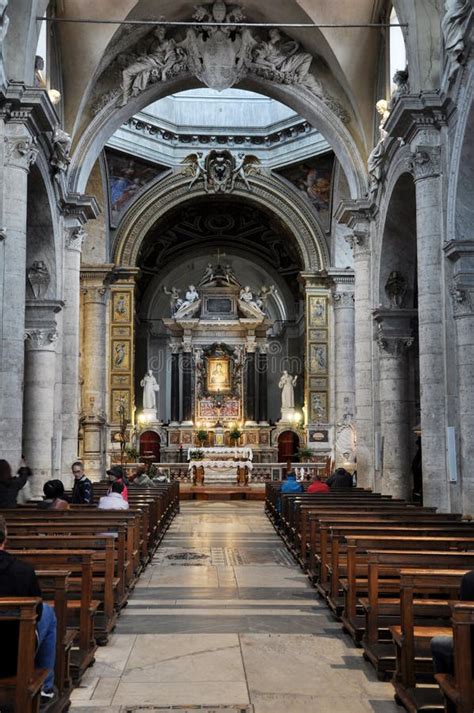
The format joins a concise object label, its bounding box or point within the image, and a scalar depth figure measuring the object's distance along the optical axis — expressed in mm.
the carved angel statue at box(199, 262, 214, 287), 35469
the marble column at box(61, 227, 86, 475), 18281
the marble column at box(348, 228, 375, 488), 18516
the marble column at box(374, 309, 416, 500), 16859
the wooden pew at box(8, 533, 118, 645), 6852
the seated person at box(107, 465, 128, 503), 12266
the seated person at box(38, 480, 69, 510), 10297
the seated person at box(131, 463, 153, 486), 18856
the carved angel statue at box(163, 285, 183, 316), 34906
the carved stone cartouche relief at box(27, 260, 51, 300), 17078
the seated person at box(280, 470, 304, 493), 16297
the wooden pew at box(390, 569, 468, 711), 5116
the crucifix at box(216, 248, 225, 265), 36906
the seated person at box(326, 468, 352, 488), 16281
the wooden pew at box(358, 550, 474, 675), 5883
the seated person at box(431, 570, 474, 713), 4457
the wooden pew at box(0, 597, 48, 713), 4020
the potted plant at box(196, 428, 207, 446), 32569
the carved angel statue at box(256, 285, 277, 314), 35062
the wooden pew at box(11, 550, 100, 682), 5957
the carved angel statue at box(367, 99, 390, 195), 16656
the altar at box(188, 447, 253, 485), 26328
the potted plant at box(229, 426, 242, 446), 32531
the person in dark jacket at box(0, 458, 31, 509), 9789
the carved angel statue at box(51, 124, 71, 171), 16156
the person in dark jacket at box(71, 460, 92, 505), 11805
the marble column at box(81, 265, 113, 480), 27717
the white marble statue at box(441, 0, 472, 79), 11469
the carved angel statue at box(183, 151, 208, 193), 30531
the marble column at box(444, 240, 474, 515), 12258
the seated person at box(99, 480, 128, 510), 10777
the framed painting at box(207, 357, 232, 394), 34531
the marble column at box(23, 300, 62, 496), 16219
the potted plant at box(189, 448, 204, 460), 28047
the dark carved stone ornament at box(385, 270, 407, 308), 17859
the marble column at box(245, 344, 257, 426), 34281
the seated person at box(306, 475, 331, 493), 14953
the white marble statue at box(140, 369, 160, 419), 33594
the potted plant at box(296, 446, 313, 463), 28719
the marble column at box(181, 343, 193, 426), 34281
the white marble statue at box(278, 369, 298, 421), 33844
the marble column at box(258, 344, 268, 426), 34344
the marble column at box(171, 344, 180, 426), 34469
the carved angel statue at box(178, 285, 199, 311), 34719
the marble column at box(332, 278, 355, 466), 27203
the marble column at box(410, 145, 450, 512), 12977
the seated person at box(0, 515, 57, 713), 4184
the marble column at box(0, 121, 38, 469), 12750
